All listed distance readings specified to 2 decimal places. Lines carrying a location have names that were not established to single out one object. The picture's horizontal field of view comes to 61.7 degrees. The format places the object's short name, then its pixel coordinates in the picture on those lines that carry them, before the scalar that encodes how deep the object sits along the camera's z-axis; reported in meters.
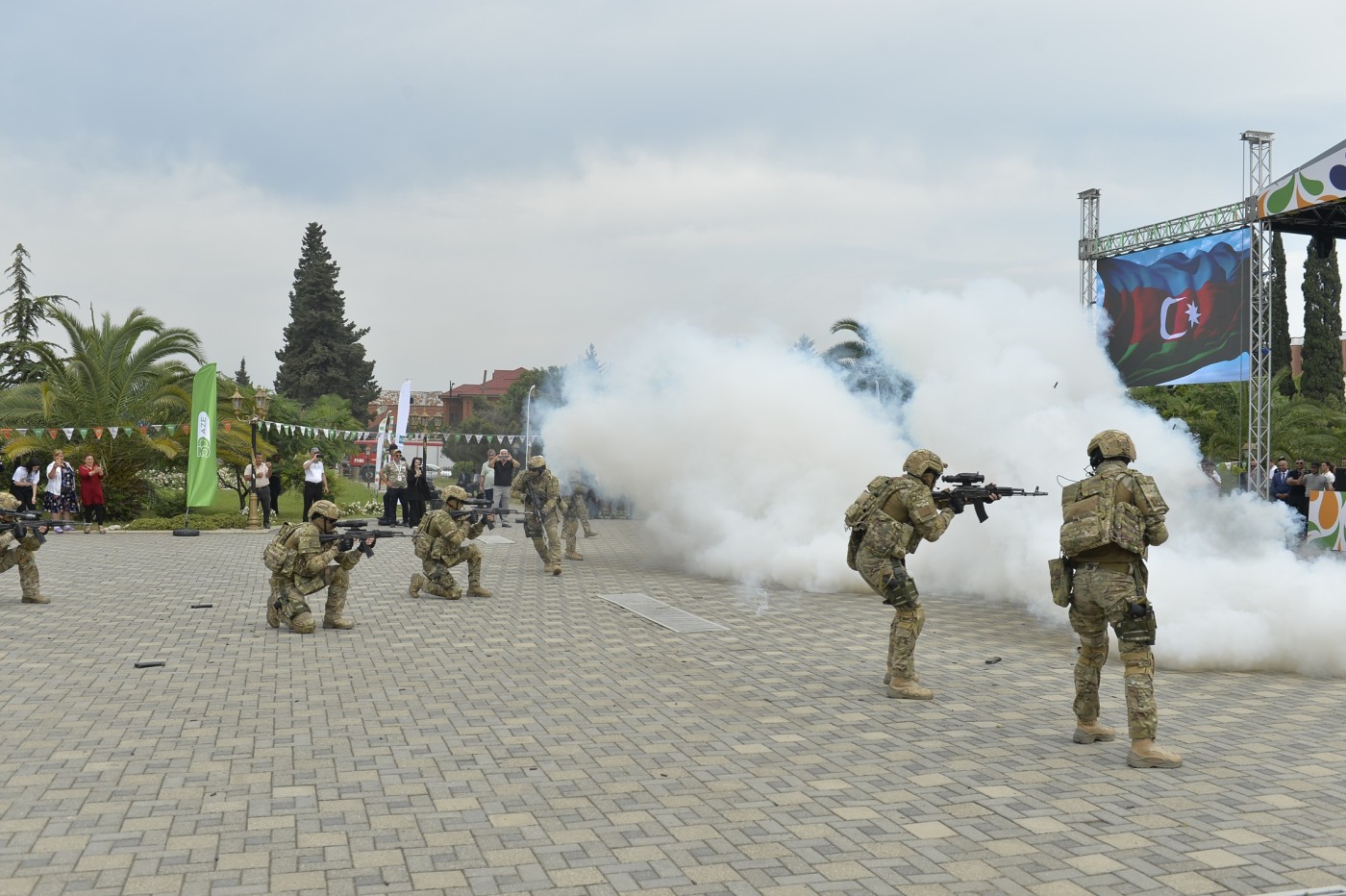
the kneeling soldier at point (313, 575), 10.44
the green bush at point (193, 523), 22.62
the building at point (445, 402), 92.85
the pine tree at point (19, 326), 37.19
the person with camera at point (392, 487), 22.97
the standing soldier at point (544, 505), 15.09
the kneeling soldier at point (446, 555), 12.81
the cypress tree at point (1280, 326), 44.25
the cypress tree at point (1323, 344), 43.75
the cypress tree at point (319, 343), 63.41
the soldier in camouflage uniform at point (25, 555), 11.66
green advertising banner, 20.62
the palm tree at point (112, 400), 23.61
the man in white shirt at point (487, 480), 24.77
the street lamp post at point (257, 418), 23.08
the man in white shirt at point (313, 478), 21.69
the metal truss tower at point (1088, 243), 22.00
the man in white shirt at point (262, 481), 22.84
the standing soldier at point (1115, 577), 6.09
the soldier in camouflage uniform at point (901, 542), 7.87
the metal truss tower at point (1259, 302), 17.17
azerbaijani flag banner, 19.06
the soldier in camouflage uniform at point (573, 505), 17.08
